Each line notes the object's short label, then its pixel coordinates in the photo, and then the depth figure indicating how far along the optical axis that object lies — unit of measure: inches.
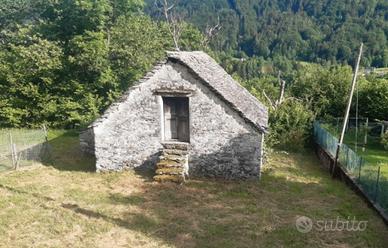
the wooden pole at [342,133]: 640.4
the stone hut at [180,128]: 639.8
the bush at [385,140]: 935.2
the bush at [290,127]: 906.1
